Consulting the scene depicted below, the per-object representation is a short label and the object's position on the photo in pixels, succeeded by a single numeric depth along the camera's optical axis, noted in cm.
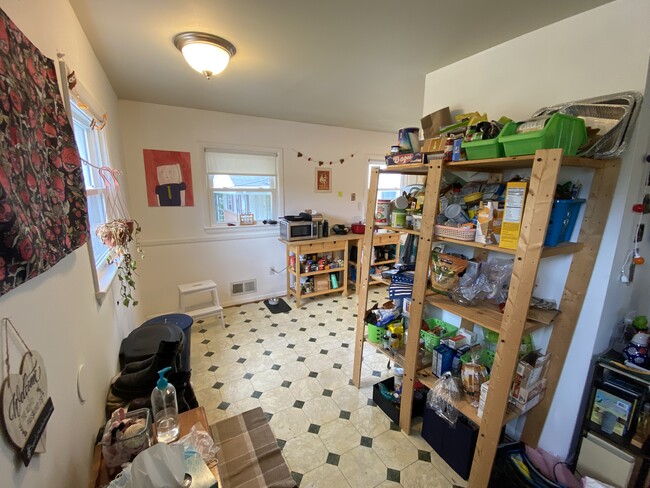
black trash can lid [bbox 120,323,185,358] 168
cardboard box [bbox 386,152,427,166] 159
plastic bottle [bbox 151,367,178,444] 117
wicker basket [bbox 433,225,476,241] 140
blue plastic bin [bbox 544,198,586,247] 118
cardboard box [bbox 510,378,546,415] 136
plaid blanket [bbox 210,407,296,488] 154
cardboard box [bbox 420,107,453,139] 173
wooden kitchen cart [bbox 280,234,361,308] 358
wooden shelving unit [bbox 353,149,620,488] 110
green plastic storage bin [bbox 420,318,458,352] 177
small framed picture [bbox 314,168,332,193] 403
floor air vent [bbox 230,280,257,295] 369
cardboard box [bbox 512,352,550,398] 135
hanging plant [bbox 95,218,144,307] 159
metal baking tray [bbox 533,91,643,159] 110
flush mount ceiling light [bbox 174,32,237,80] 156
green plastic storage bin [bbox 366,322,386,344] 203
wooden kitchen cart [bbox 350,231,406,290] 403
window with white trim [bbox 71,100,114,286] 162
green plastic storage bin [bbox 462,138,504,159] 124
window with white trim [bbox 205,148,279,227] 338
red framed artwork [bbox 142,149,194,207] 299
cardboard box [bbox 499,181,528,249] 119
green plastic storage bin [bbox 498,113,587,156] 106
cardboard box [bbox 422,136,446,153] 153
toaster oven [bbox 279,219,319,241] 355
